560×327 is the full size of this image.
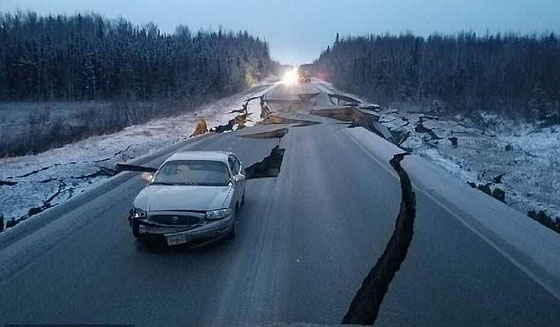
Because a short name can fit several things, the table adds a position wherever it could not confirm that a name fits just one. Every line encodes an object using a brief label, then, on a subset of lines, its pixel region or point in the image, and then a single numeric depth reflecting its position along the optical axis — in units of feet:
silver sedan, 27.07
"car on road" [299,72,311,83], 368.89
